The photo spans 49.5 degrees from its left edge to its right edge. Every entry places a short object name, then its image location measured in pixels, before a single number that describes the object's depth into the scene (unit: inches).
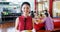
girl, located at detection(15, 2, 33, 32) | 27.7
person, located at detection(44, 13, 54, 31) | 55.7
